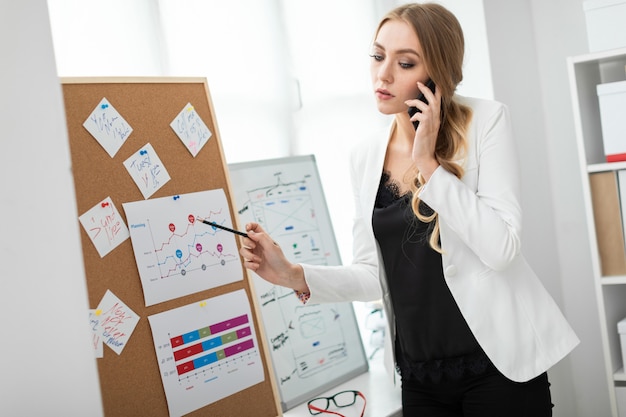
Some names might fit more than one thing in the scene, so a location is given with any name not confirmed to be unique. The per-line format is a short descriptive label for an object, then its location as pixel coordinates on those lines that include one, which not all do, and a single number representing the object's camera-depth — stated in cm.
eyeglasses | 229
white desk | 224
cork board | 167
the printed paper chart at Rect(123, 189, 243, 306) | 176
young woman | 164
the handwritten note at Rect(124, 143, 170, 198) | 177
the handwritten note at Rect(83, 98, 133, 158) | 171
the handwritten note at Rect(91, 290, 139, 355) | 166
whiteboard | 245
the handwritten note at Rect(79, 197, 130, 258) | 167
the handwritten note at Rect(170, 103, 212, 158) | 190
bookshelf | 247
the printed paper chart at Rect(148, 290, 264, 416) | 176
